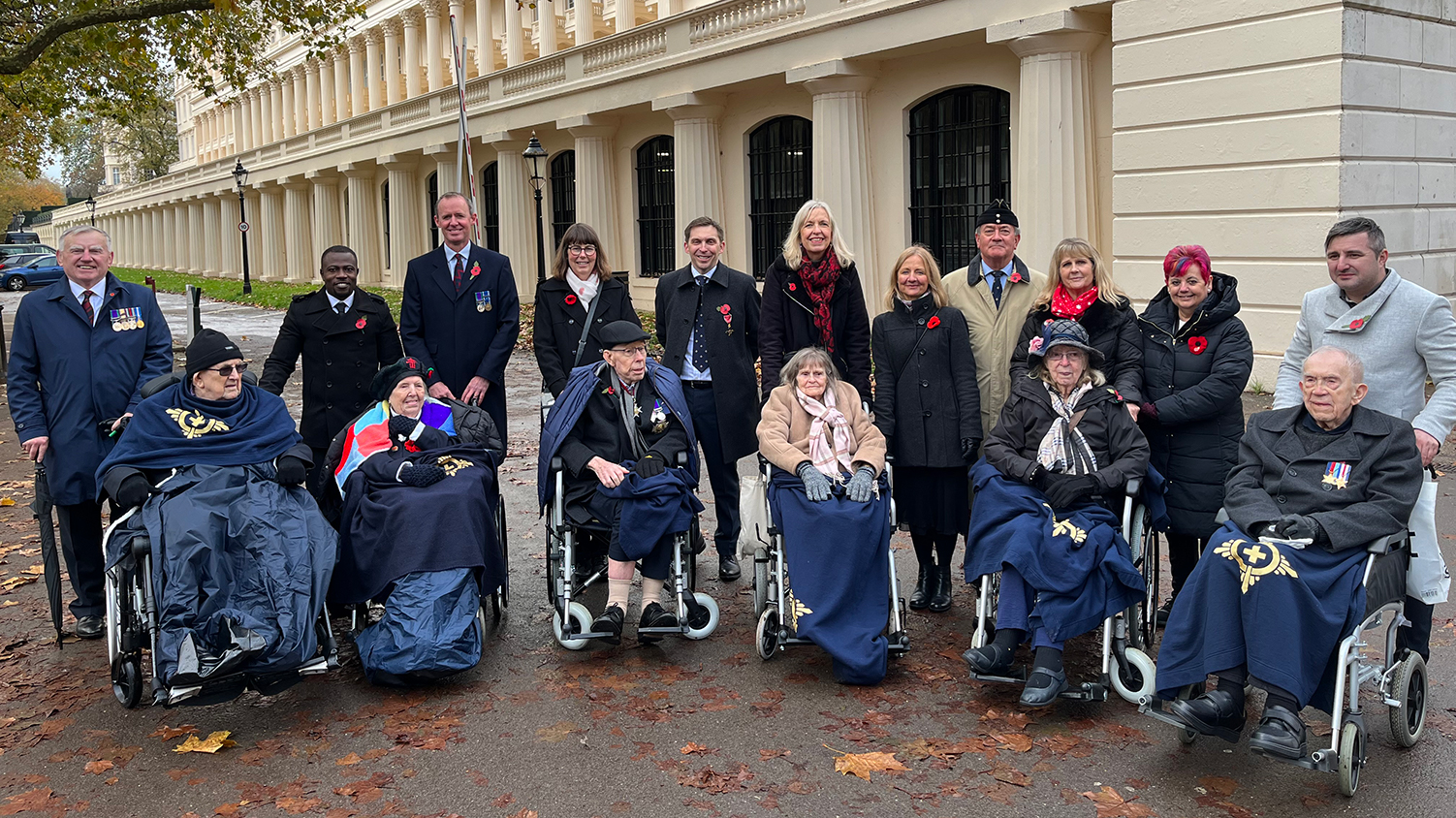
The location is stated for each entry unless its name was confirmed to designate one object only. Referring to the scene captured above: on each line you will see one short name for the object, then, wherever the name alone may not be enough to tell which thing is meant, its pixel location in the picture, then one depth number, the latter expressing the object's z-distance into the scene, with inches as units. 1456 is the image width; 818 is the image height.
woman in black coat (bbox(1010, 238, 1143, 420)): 222.4
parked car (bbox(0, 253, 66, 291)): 2095.2
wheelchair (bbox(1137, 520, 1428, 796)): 158.1
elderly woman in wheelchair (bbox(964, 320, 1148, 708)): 191.0
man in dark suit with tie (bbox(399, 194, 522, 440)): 283.3
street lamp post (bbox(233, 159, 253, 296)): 1649.5
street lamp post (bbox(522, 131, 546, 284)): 956.6
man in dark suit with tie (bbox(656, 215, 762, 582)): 267.7
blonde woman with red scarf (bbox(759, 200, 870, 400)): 250.5
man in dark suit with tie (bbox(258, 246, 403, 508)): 267.0
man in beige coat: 241.8
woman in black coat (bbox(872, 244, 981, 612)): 239.1
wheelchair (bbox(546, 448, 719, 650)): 223.1
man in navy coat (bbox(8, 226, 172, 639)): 232.5
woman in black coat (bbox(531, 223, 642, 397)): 269.7
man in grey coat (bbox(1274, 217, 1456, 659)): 190.4
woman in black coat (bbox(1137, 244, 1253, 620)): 215.0
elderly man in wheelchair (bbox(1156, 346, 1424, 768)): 163.8
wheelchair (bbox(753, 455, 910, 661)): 213.9
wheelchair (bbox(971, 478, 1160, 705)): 189.6
